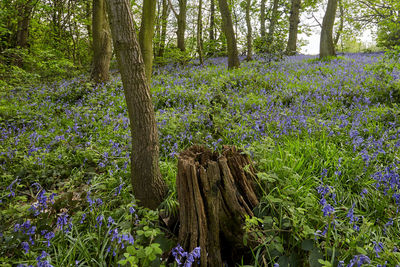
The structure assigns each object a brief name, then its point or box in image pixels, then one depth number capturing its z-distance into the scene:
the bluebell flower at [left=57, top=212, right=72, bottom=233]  2.17
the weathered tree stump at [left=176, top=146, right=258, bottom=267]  2.04
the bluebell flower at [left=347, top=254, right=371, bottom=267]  1.50
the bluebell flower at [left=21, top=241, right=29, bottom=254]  1.94
